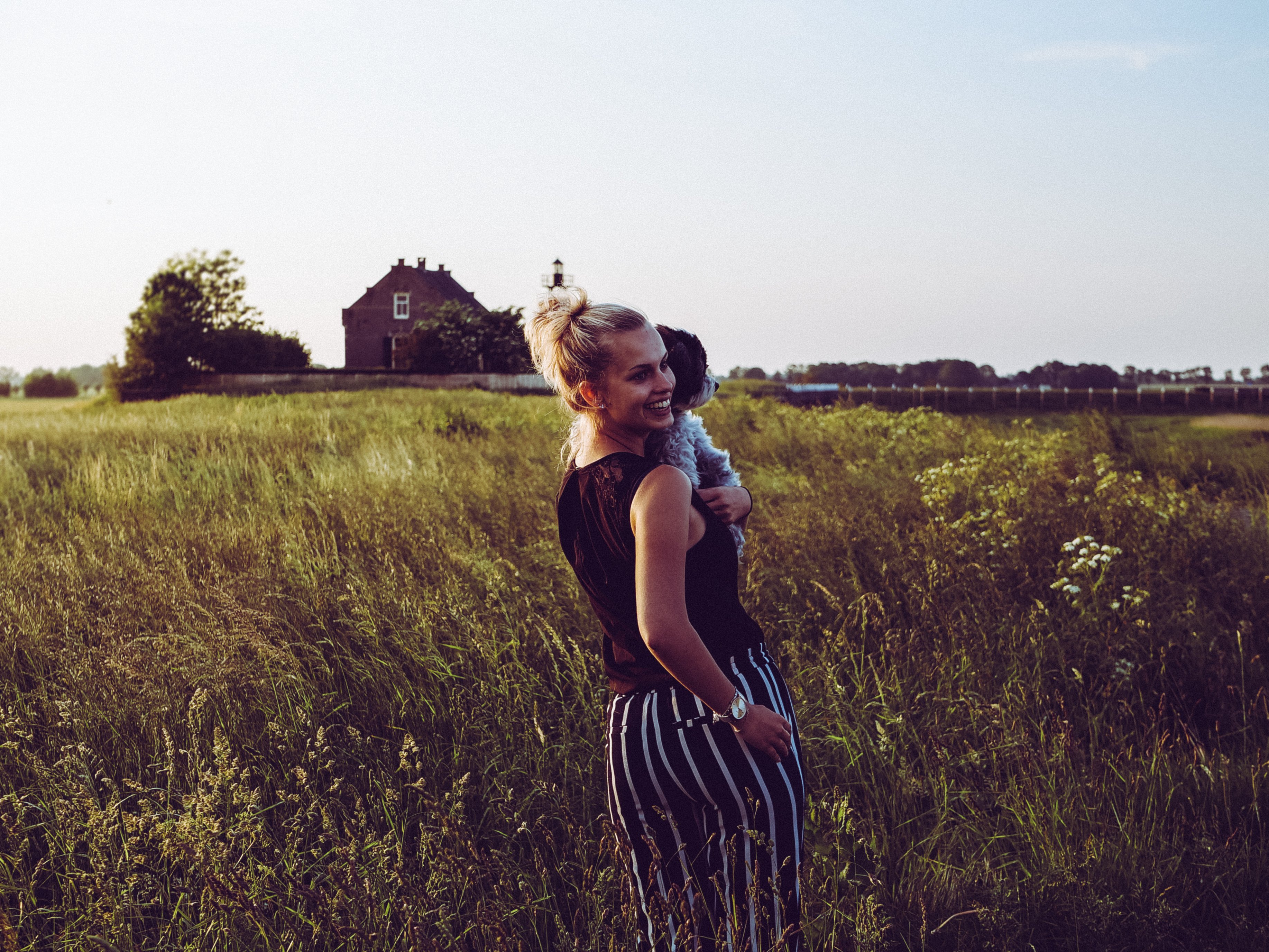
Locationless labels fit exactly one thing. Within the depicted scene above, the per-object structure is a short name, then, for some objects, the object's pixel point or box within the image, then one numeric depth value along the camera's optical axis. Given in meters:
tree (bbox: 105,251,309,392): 38.44
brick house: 49.72
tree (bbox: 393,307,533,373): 39.78
